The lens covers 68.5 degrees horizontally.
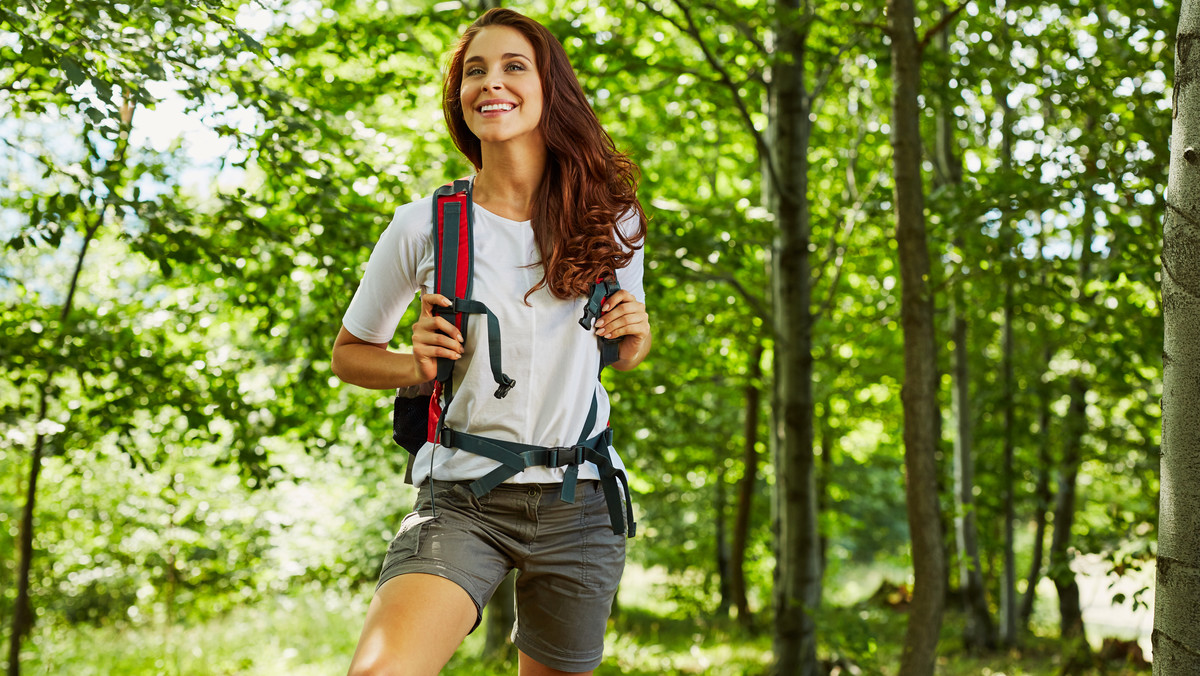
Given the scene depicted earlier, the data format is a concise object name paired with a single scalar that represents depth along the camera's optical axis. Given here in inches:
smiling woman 77.9
